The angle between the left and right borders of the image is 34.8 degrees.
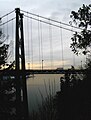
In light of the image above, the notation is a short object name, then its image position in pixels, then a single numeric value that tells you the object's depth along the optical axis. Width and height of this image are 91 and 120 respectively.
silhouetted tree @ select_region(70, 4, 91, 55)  8.30
